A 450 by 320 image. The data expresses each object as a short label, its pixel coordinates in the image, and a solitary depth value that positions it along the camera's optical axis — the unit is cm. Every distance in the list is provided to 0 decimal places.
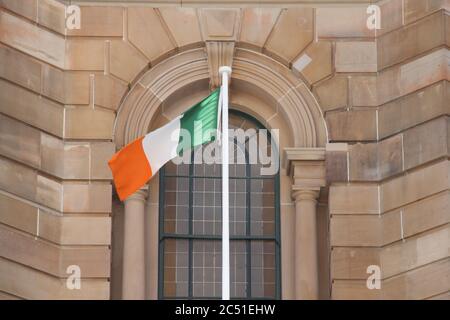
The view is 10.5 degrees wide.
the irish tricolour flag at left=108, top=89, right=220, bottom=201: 4072
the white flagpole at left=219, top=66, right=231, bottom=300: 3938
